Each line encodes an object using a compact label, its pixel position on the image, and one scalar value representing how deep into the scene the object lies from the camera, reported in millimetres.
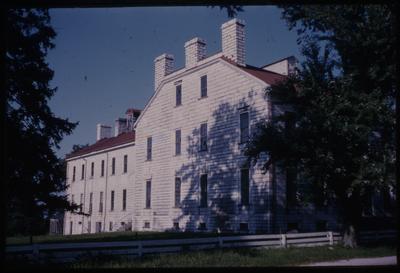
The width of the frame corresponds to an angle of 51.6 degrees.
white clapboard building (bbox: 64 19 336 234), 22891
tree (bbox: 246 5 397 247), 15555
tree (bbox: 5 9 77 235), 15016
